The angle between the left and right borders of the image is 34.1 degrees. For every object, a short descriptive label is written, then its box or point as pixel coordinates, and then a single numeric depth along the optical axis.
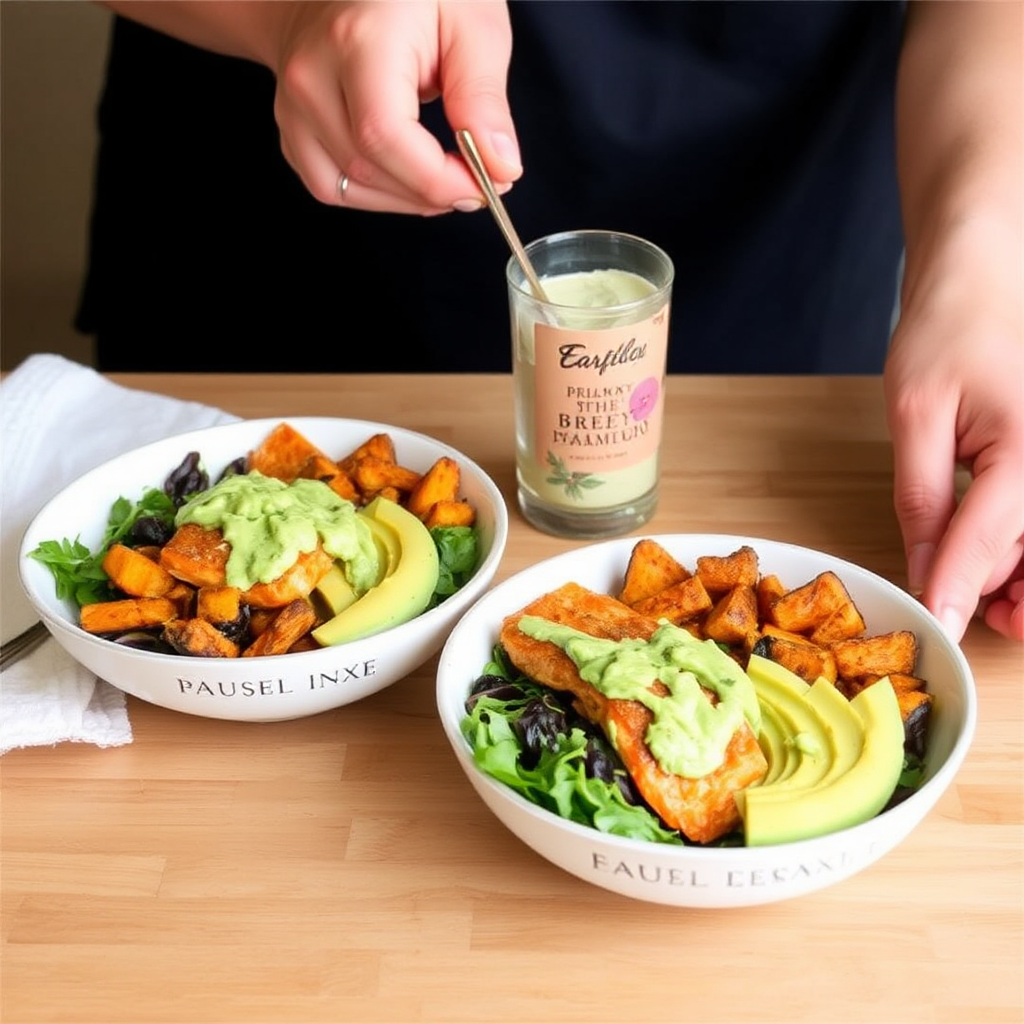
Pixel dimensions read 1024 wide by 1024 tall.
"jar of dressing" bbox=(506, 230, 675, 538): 0.68
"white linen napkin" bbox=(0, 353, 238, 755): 0.63
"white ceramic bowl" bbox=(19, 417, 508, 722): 0.59
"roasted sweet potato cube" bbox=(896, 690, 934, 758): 0.58
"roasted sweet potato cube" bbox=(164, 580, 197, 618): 0.62
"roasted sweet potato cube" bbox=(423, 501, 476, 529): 0.67
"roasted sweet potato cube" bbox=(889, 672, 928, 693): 0.59
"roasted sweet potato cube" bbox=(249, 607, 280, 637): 0.62
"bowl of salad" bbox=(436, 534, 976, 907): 0.52
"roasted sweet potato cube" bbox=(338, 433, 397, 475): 0.70
